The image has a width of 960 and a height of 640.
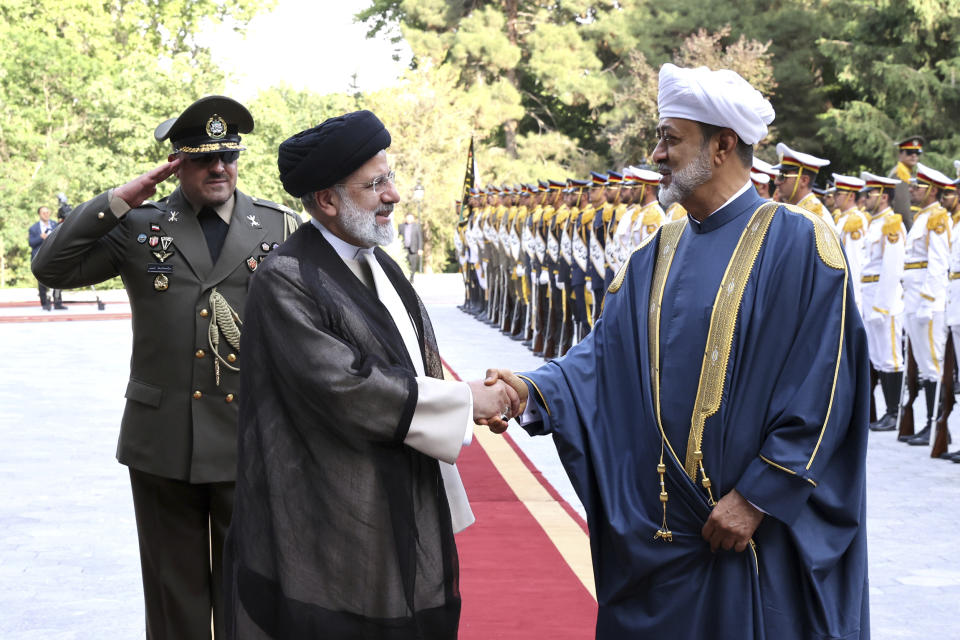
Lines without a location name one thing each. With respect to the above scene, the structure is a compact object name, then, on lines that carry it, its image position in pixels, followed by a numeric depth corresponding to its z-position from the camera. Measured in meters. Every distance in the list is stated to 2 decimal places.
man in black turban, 3.08
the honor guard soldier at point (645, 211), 12.66
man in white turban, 3.29
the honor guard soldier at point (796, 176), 11.09
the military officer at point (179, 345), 4.04
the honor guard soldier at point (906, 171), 14.78
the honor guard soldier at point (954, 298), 9.17
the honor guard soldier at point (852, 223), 12.05
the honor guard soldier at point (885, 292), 11.18
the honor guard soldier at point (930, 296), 10.19
